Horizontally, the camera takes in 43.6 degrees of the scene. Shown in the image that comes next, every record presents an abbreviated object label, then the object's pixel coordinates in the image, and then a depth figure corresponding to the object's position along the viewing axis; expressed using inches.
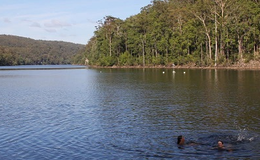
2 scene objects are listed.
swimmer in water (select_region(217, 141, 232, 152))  579.6
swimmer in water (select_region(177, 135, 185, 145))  608.1
